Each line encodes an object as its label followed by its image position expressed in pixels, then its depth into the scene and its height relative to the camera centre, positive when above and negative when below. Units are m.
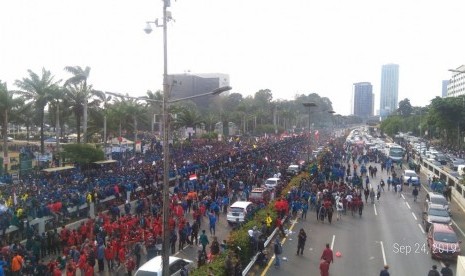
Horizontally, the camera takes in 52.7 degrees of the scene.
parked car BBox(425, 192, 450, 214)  25.58 -4.13
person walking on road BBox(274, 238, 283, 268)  17.06 -4.74
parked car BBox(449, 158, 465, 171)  46.94 -3.98
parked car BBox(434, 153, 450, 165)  50.84 -3.78
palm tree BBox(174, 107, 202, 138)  66.81 +0.26
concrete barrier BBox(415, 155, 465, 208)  30.64 -4.13
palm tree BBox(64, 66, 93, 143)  42.34 +2.77
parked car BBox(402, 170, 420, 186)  37.09 -4.24
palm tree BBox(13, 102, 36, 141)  38.60 +0.48
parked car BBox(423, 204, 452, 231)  22.92 -4.48
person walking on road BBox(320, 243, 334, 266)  15.45 -4.37
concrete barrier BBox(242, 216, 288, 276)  16.00 -5.00
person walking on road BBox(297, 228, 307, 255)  18.34 -4.68
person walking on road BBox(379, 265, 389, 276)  13.53 -4.26
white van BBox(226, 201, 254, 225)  23.08 -4.50
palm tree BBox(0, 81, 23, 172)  35.97 +1.12
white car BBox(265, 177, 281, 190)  32.02 -4.17
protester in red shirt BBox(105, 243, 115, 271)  15.96 -4.55
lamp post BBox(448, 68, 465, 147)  69.49 -1.06
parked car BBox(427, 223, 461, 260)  17.86 -4.55
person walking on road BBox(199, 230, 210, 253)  17.47 -4.44
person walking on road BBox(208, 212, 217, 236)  21.00 -4.57
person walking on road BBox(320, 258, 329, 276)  14.98 -4.61
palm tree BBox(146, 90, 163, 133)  61.66 +3.41
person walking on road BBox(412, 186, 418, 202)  31.22 -4.56
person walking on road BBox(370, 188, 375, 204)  30.25 -4.67
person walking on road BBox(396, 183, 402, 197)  35.00 -4.73
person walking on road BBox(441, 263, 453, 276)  13.92 -4.33
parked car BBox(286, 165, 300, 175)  38.56 -4.02
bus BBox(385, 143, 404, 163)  56.26 -3.48
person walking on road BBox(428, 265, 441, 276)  13.57 -4.26
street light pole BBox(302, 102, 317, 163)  42.25 +1.72
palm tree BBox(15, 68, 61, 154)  39.16 +2.54
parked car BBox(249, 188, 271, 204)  26.91 -4.37
